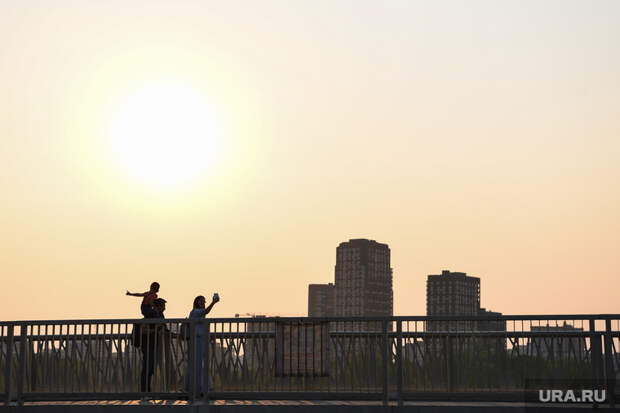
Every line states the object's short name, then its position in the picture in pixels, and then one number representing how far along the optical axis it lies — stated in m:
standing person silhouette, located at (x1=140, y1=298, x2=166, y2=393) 17.72
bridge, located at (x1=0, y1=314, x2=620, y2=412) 16.80
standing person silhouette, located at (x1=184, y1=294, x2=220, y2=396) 17.27
